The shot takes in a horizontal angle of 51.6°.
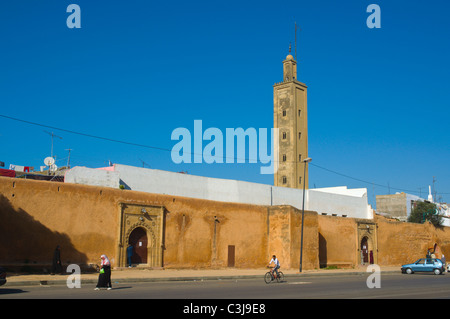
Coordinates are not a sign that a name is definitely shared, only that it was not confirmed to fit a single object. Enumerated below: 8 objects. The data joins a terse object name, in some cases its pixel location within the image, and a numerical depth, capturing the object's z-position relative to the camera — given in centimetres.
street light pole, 2882
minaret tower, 5994
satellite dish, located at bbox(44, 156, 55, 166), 2852
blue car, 2959
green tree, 5519
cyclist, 2022
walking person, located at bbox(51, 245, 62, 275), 2017
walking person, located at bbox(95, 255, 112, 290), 1517
